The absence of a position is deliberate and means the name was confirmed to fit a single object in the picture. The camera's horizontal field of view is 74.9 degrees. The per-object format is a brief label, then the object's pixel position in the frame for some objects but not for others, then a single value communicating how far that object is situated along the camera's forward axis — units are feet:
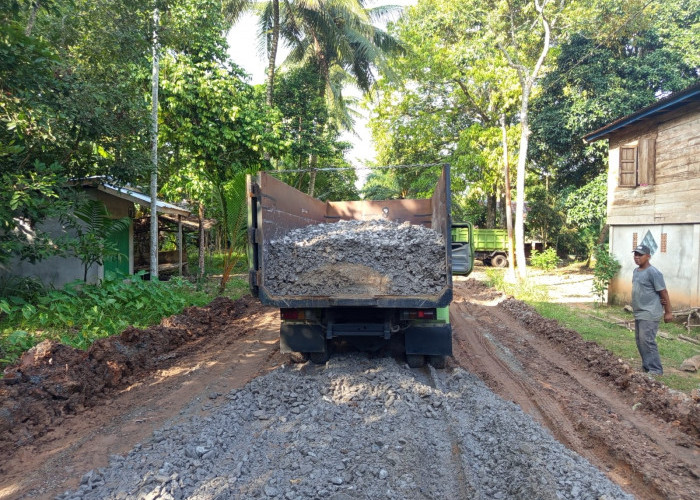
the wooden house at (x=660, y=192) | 29.50
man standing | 18.46
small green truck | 74.69
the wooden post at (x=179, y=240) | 46.62
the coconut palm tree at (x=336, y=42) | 51.67
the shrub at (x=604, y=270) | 35.63
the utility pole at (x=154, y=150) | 30.71
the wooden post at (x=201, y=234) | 43.20
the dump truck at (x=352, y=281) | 16.19
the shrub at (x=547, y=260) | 65.36
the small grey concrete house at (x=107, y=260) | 30.94
